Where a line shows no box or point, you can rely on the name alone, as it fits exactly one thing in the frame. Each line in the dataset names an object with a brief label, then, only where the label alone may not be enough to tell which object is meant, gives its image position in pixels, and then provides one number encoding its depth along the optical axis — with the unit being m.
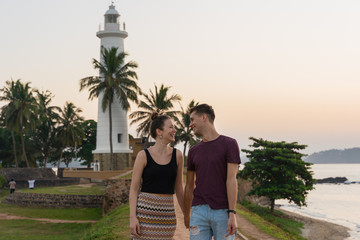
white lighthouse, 39.25
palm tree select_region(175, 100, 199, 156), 47.50
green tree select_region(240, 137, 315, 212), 28.86
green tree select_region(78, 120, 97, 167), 57.28
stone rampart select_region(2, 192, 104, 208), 25.22
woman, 4.48
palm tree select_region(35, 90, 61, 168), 52.81
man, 4.18
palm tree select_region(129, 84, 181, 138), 42.47
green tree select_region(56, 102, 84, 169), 51.00
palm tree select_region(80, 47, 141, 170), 38.38
